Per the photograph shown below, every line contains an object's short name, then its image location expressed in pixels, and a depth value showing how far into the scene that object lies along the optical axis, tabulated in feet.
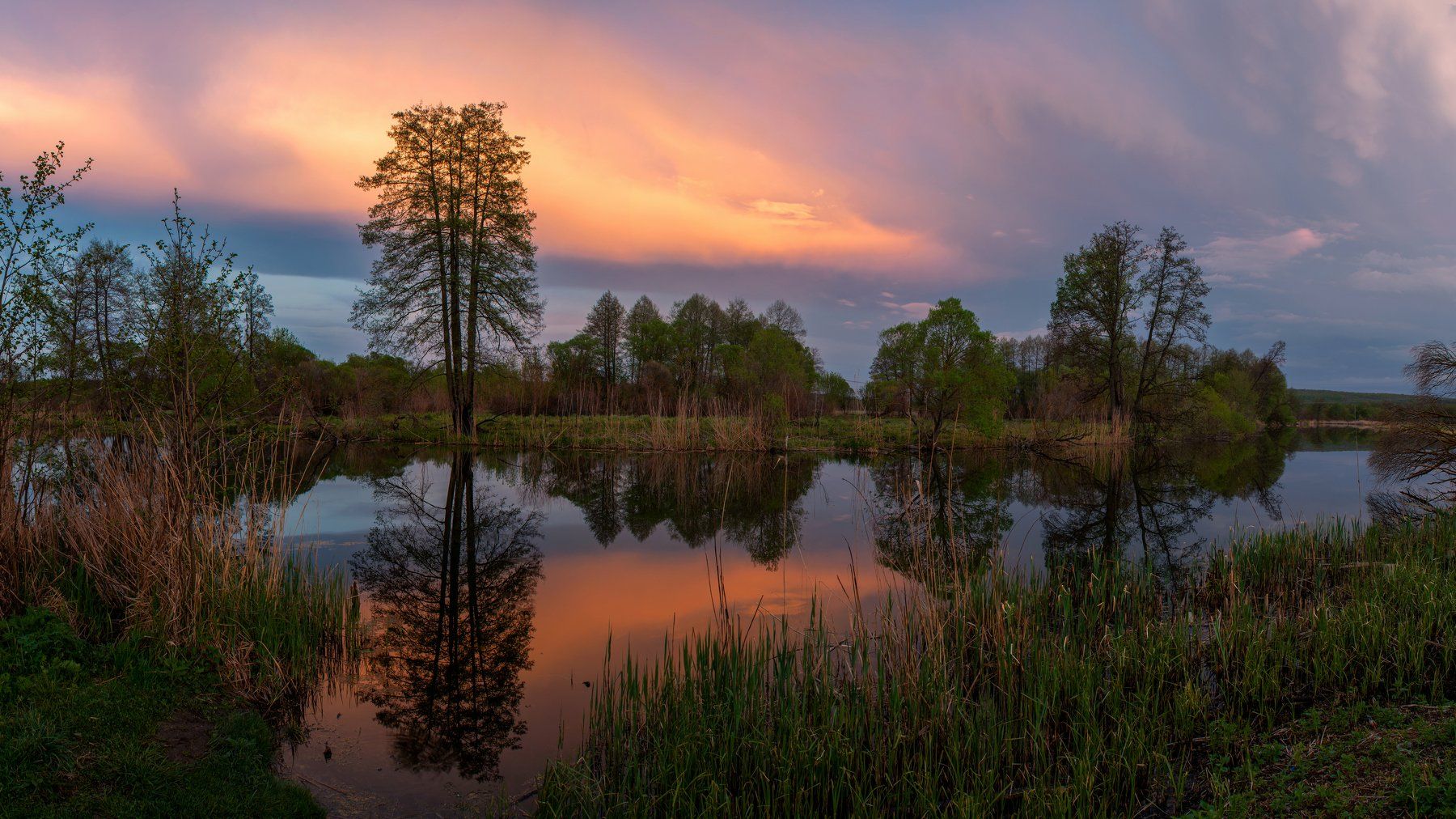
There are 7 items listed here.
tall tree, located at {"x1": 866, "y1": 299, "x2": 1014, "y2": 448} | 79.71
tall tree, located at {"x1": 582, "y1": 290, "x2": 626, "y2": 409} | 172.35
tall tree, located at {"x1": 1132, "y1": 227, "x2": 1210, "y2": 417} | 104.06
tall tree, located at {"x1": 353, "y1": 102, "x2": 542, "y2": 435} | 79.97
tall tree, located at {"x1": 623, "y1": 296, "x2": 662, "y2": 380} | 177.58
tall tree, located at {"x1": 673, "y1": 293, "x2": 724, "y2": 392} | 181.98
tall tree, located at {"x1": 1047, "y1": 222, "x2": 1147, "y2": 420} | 103.45
